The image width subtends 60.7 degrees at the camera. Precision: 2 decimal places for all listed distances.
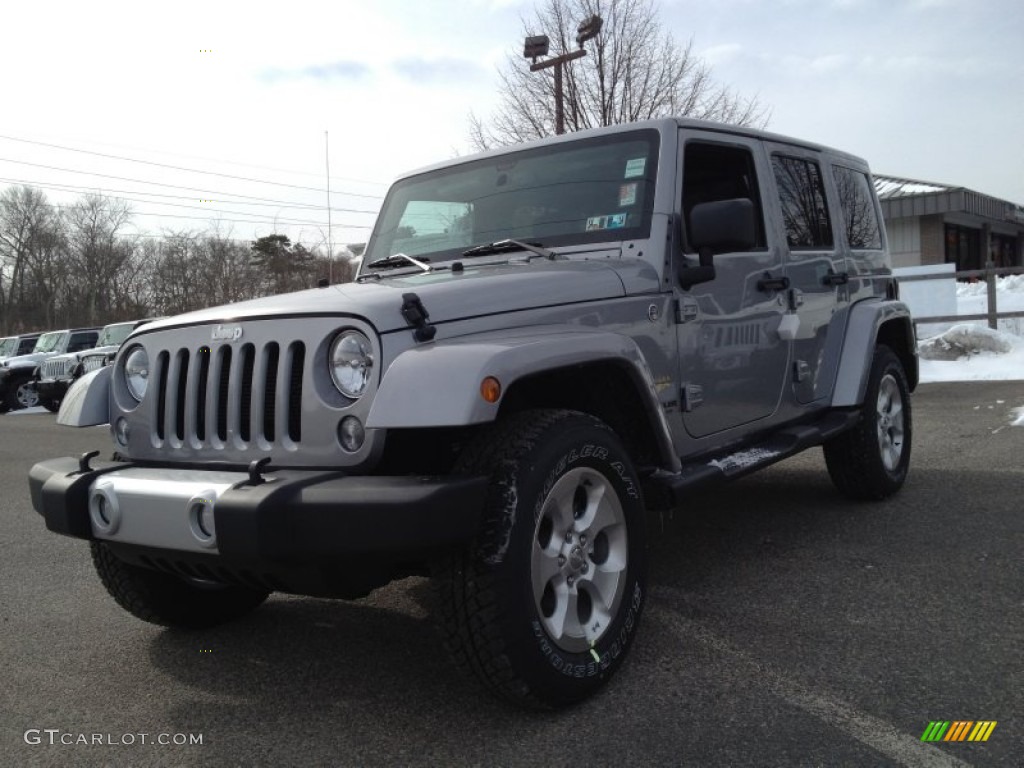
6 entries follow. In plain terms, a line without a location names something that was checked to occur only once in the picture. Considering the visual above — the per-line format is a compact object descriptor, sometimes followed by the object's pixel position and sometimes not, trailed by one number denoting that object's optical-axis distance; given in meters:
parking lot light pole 15.51
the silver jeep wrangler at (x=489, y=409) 2.38
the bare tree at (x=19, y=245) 50.16
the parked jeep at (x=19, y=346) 21.53
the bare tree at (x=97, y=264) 49.84
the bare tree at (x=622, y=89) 16.72
